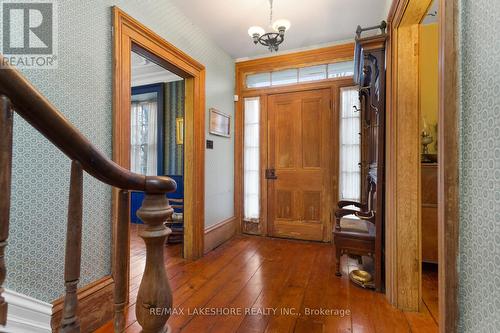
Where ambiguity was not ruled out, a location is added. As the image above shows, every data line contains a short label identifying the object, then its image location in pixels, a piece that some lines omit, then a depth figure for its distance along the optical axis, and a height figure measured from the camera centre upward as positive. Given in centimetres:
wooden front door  336 +1
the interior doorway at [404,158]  176 +5
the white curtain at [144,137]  452 +52
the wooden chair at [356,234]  217 -64
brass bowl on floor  210 -103
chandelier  232 +134
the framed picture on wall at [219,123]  312 +57
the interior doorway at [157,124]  431 +75
